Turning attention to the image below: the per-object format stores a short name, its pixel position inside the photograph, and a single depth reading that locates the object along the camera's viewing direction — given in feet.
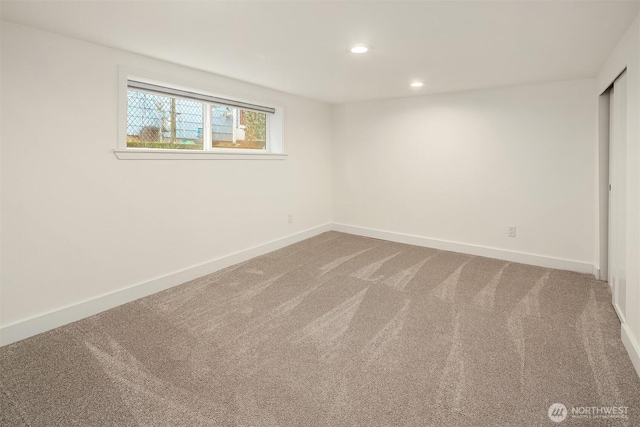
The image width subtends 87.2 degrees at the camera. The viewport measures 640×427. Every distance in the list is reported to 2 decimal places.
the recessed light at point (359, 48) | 8.27
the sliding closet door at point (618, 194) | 7.96
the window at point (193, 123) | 9.78
